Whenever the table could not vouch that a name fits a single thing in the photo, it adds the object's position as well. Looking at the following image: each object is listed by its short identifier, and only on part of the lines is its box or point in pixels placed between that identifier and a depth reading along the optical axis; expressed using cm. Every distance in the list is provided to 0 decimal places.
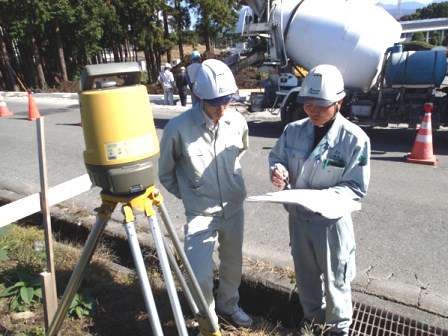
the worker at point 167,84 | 1427
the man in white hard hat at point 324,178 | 232
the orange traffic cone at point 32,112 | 1233
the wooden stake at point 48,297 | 243
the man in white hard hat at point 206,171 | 252
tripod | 175
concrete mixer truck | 777
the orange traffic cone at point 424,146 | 661
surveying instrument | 165
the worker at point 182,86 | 1428
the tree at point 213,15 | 2282
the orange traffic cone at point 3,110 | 1346
